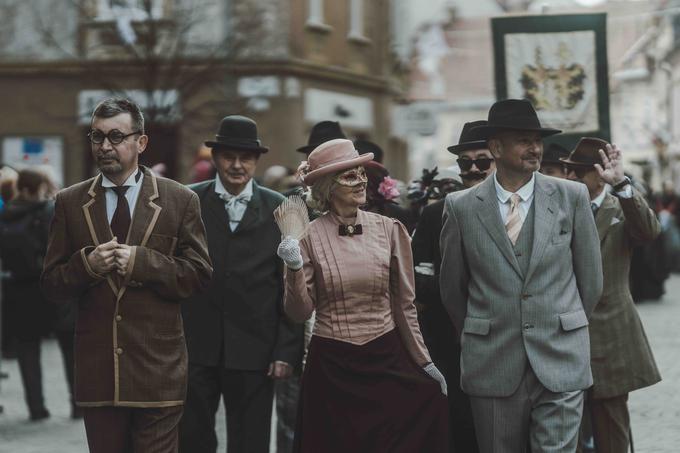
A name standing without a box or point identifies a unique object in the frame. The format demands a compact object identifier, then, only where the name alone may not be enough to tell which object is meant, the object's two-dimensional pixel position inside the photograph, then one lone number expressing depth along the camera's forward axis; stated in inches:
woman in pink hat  322.5
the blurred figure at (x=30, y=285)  597.7
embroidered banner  595.7
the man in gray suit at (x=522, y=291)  329.1
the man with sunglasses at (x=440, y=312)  378.5
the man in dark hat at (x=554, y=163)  464.6
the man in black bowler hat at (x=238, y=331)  390.3
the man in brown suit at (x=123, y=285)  312.8
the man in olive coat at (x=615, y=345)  403.4
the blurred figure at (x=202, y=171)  656.3
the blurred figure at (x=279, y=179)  790.2
